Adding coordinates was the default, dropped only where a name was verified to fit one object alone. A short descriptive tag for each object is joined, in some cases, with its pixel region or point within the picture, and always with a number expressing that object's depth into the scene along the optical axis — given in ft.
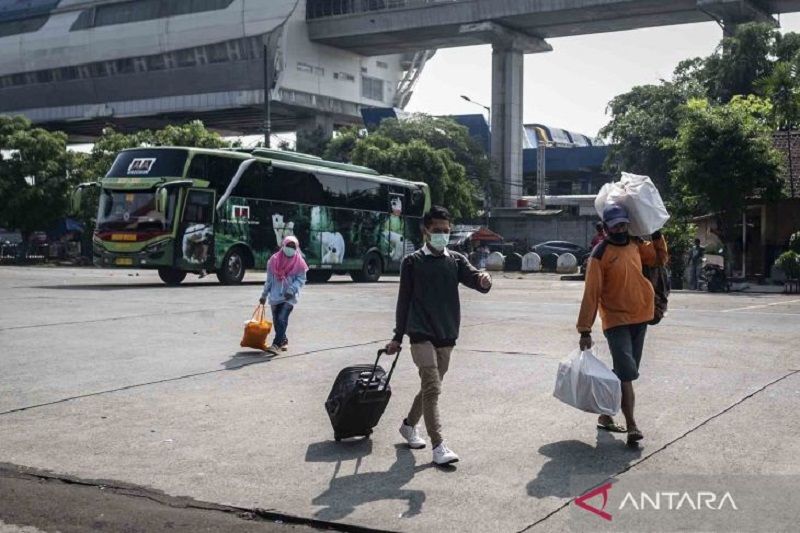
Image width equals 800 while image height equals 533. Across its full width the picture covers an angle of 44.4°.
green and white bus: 87.45
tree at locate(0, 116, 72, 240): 195.83
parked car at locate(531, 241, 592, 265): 182.39
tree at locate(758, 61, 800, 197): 108.06
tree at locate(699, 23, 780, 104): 167.12
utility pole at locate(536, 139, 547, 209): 230.27
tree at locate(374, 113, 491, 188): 212.43
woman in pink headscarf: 39.93
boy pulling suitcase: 22.00
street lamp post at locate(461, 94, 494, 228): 228.70
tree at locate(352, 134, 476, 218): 186.70
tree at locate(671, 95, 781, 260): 102.06
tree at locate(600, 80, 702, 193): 187.93
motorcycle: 95.76
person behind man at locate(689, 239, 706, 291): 98.78
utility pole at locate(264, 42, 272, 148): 151.33
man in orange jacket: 23.12
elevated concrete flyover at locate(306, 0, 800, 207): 219.00
